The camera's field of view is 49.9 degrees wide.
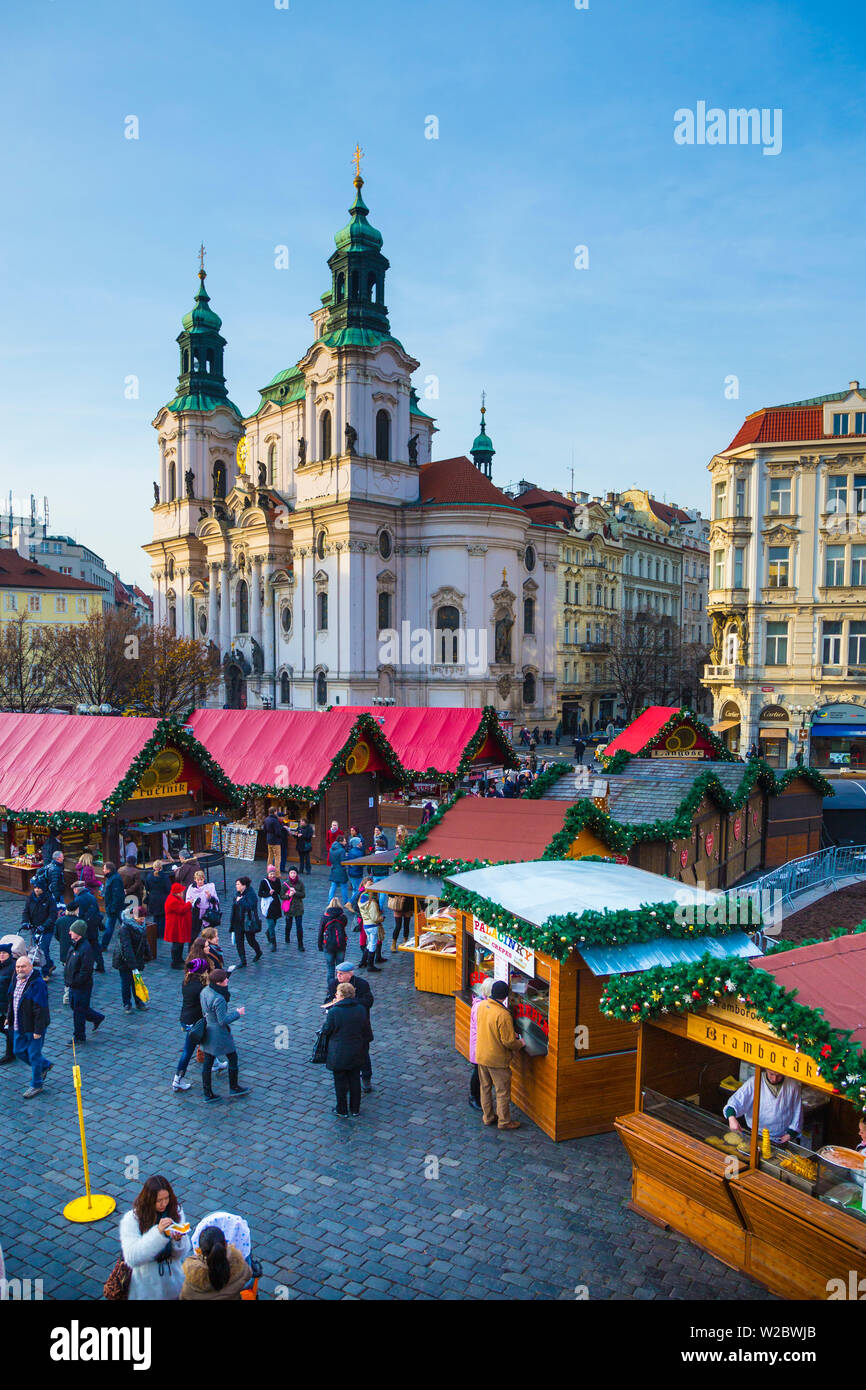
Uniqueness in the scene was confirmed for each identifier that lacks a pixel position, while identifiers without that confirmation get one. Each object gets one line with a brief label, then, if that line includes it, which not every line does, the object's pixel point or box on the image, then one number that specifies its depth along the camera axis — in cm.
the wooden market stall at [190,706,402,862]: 2386
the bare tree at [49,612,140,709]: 4712
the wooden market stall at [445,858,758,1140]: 877
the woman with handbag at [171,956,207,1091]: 1003
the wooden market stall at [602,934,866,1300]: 615
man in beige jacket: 912
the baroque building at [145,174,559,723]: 5712
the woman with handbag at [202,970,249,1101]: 986
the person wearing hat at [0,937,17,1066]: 1095
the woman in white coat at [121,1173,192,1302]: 548
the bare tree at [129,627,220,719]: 4828
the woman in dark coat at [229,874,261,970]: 1459
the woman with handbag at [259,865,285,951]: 1569
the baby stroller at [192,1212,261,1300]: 556
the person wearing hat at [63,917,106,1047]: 1138
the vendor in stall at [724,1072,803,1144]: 704
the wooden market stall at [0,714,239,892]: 1900
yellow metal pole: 773
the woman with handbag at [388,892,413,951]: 1571
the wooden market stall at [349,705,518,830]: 2653
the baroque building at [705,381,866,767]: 4234
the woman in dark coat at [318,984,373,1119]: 927
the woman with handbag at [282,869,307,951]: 1569
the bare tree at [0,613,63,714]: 4603
